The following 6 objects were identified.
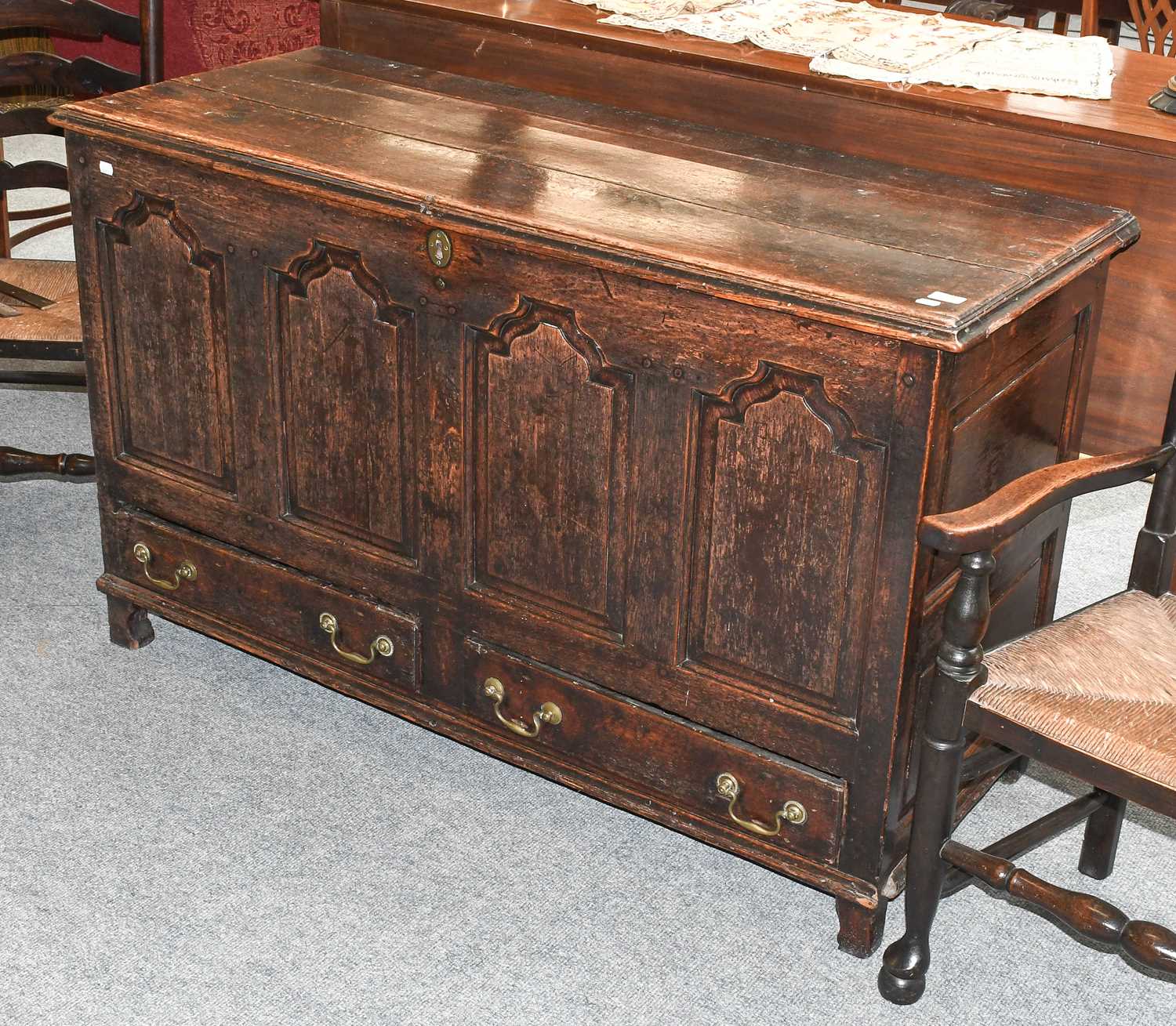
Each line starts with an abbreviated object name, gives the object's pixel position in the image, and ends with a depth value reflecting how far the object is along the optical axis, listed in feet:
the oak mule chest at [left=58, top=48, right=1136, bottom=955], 6.54
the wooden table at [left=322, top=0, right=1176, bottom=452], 7.64
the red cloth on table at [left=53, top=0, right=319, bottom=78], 13.35
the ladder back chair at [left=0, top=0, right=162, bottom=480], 10.04
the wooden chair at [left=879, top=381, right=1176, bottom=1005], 6.13
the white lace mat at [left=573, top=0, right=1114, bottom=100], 8.25
